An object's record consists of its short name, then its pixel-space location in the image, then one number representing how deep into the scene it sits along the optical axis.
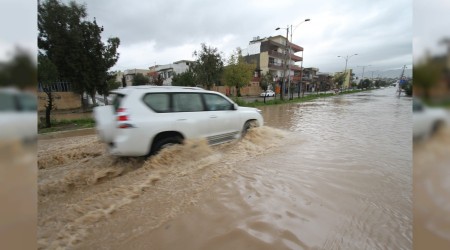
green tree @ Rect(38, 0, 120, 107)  6.18
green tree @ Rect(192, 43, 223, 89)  18.11
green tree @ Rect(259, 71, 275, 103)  37.31
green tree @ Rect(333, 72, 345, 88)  55.83
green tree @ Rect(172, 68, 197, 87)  16.71
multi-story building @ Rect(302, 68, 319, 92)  56.68
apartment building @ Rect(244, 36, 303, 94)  41.47
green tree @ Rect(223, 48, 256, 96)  20.67
